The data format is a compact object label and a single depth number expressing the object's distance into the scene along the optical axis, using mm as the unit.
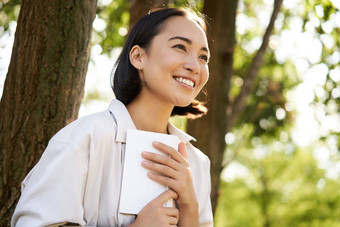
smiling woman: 2227
